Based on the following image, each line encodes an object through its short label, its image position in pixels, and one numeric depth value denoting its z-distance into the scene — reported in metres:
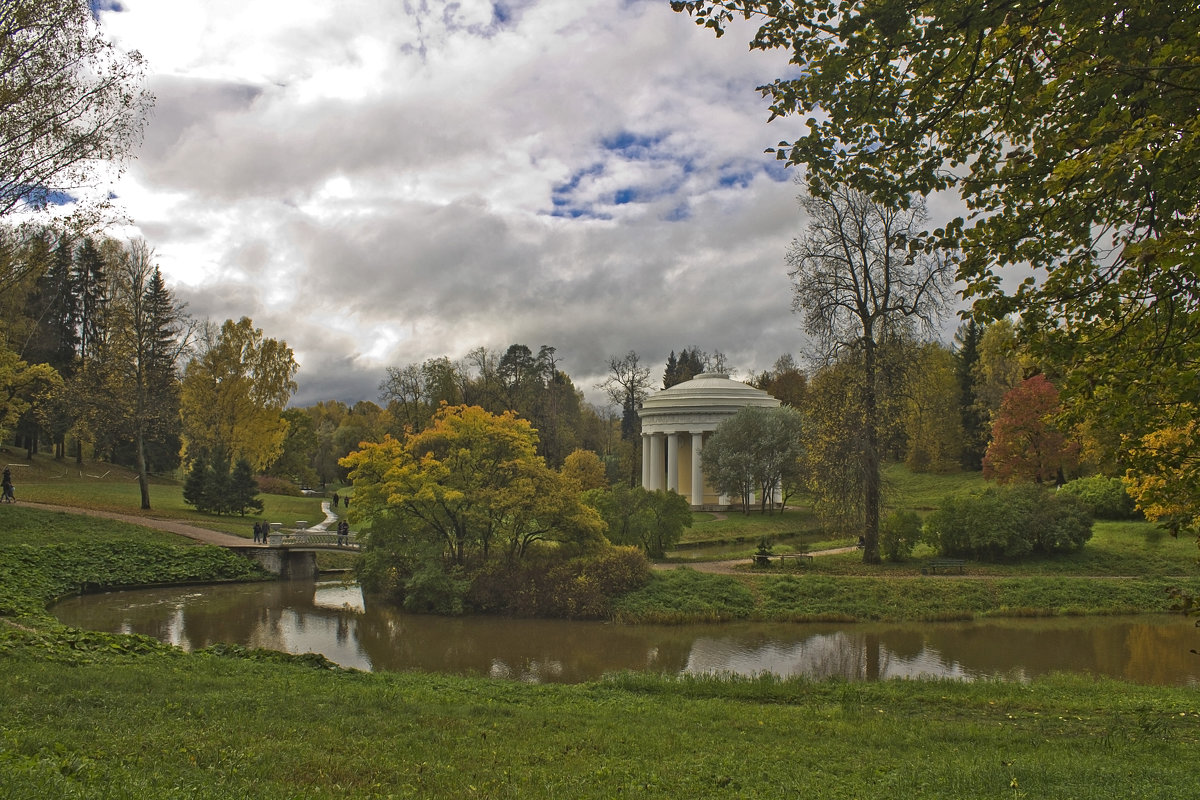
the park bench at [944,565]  23.55
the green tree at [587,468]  41.57
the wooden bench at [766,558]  25.27
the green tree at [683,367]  81.06
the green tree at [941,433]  50.88
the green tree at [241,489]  36.97
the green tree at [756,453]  42.56
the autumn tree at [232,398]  38.69
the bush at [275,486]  52.75
